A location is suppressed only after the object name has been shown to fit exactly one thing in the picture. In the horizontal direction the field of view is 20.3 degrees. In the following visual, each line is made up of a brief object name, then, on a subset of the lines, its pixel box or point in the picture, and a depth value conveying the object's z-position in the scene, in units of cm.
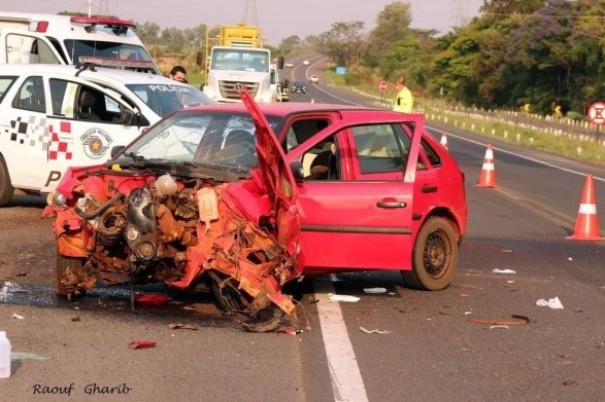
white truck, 5178
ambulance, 3334
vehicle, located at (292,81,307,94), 15618
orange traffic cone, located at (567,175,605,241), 2134
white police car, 2042
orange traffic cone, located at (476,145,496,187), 3295
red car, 1189
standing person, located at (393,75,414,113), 3174
